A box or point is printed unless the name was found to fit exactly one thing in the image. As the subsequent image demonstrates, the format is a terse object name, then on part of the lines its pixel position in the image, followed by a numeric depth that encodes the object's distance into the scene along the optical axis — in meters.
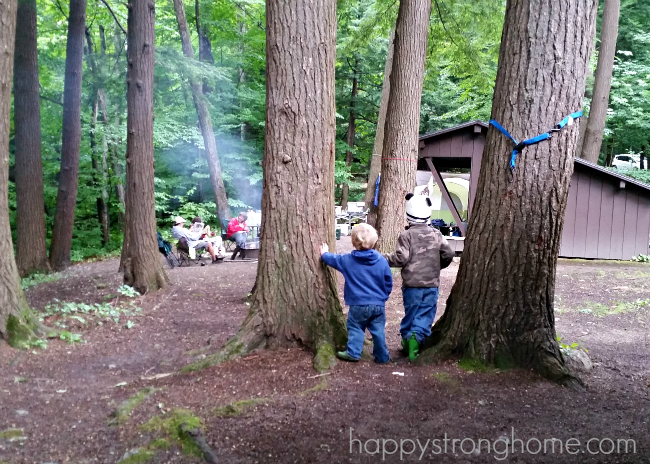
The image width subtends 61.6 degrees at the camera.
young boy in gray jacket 5.06
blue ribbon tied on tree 4.14
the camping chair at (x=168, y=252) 12.43
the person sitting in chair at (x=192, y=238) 13.14
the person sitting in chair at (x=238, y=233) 13.93
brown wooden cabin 13.69
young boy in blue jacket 4.62
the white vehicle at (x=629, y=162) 27.47
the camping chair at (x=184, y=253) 13.23
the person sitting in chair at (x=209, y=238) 13.71
